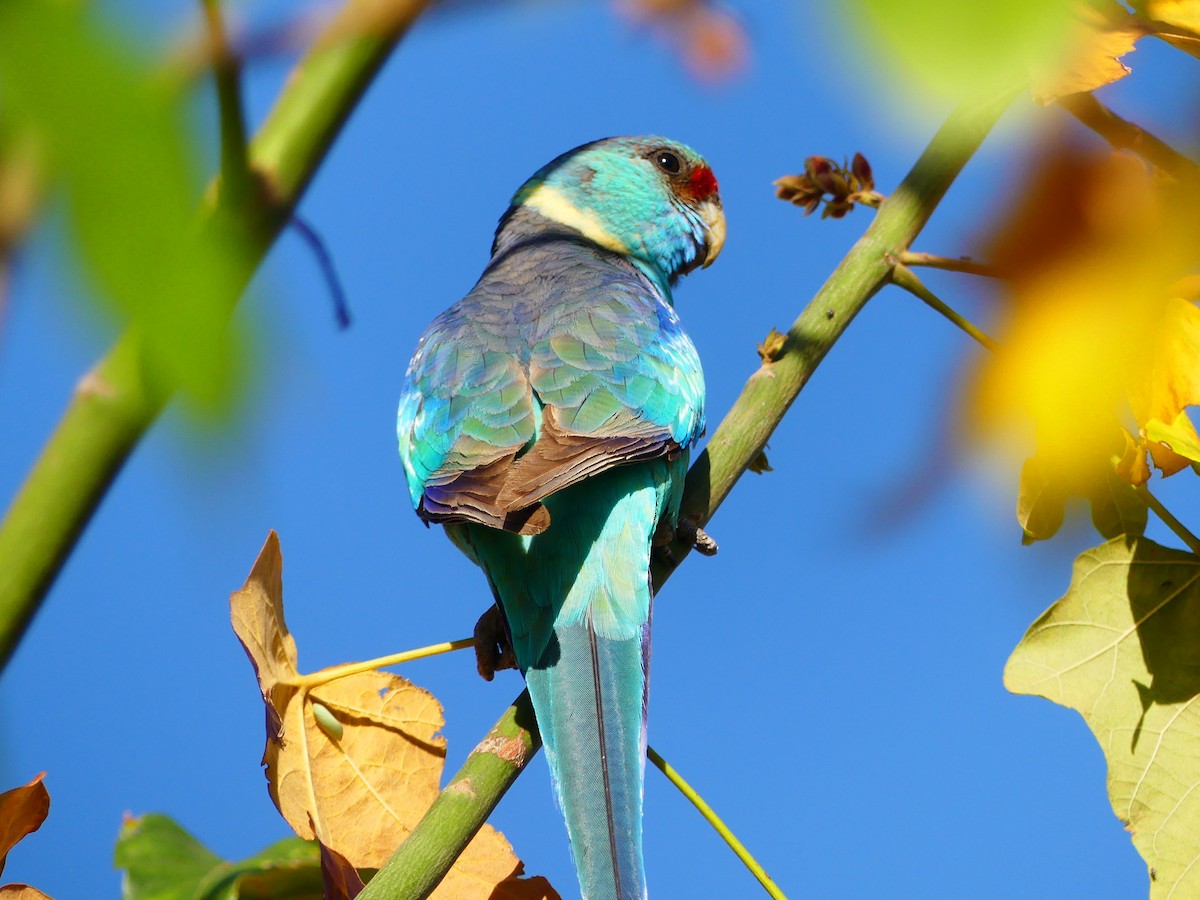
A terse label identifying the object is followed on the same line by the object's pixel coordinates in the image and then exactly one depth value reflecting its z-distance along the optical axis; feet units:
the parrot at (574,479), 23.25
